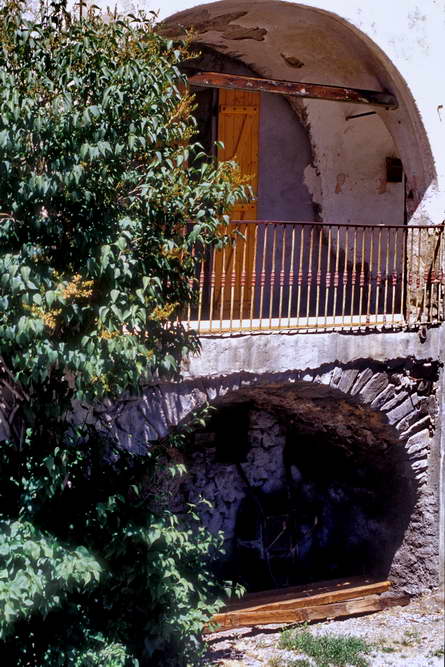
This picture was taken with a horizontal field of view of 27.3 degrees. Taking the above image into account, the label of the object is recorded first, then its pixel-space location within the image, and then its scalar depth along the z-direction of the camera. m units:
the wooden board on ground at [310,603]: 8.84
